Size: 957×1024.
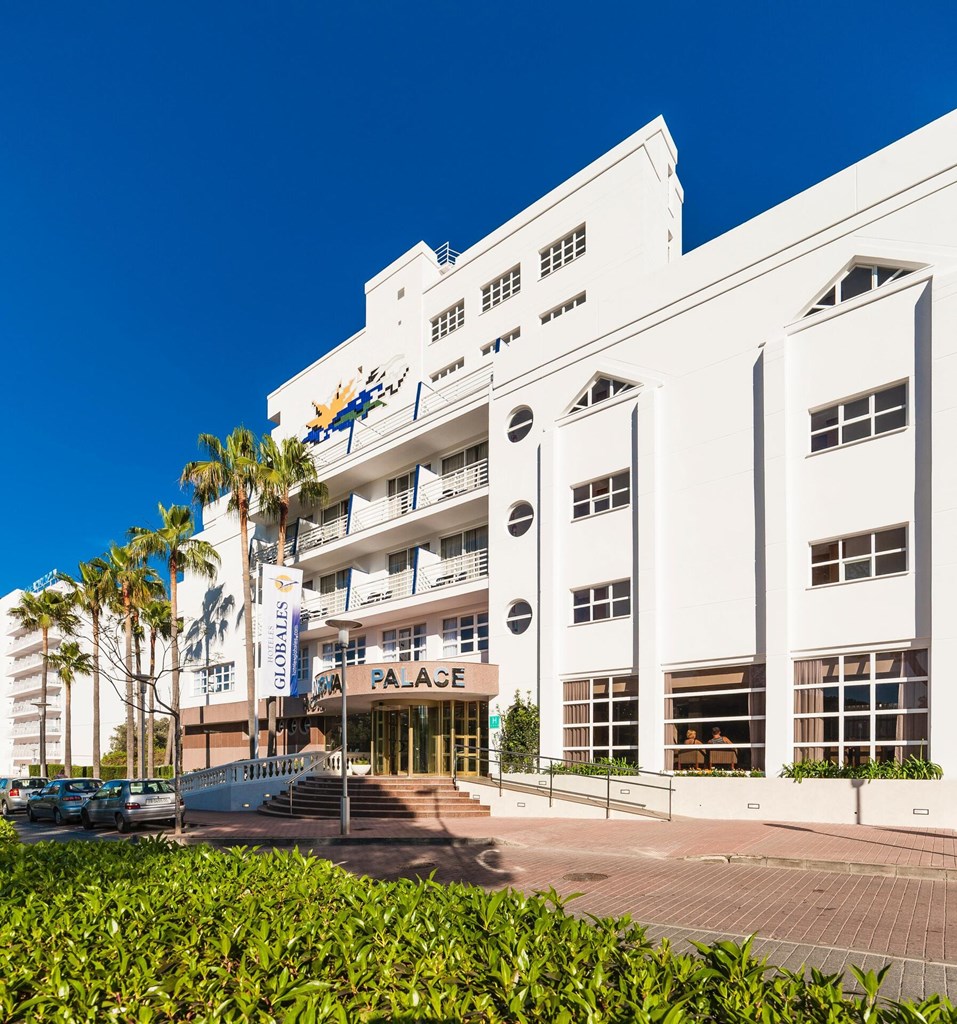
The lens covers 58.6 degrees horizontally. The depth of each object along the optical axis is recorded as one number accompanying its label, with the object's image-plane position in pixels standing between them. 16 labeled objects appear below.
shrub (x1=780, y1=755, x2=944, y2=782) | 16.84
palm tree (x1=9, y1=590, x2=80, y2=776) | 50.12
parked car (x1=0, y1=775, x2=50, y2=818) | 33.66
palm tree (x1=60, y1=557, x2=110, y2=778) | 43.56
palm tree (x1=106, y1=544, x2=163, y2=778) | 41.53
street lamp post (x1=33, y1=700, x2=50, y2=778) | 52.48
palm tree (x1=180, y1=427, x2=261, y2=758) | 34.16
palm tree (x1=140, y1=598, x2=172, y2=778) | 47.22
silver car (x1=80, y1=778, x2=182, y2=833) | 23.56
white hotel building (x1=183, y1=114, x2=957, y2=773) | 18.44
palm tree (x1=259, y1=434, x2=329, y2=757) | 34.31
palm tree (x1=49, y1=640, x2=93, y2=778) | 48.34
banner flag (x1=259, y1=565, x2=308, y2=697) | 31.91
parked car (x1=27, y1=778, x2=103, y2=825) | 27.80
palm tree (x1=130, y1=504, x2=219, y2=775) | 40.00
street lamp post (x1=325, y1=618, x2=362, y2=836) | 18.91
